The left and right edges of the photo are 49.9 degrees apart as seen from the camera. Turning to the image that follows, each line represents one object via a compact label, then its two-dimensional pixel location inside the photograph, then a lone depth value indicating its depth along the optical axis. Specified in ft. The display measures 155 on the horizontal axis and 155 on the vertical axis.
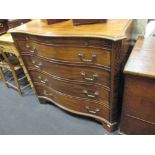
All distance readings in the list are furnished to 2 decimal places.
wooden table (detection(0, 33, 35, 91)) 6.00
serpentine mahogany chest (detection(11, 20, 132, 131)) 3.67
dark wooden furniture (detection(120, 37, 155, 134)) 3.36
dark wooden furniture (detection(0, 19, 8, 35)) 8.21
